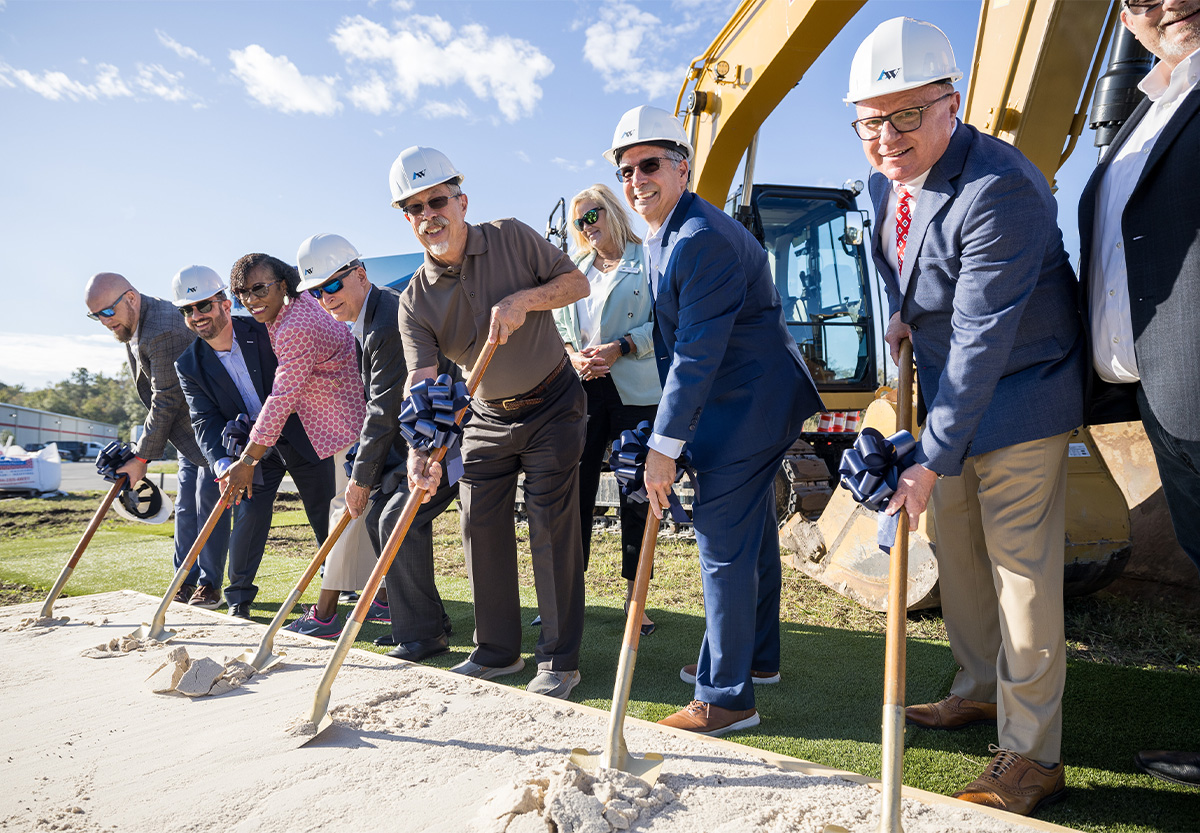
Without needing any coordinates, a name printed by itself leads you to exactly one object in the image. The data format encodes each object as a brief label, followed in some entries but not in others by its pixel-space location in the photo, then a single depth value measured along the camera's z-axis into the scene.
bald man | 5.05
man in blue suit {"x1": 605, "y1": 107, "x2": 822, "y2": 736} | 2.46
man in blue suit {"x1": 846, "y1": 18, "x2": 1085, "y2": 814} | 1.99
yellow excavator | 3.59
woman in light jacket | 4.00
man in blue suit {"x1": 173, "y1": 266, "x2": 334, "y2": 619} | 4.66
